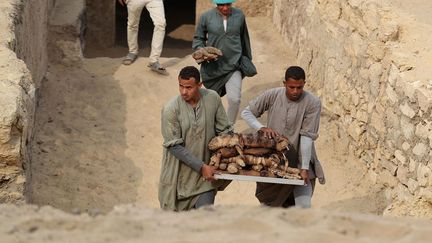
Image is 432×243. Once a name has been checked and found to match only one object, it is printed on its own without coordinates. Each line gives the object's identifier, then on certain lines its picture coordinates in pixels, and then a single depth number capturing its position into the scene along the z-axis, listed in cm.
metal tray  1172
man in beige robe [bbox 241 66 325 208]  1248
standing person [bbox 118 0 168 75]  1928
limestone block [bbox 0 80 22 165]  1169
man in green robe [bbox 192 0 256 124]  1624
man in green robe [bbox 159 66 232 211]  1182
